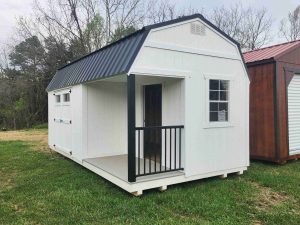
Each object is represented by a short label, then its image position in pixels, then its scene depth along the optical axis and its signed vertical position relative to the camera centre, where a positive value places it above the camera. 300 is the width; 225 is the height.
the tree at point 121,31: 21.67 +5.91
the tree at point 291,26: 25.42 +7.38
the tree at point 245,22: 25.58 +7.90
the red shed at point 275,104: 7.79 +0.13
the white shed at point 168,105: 5.33 +0.10
